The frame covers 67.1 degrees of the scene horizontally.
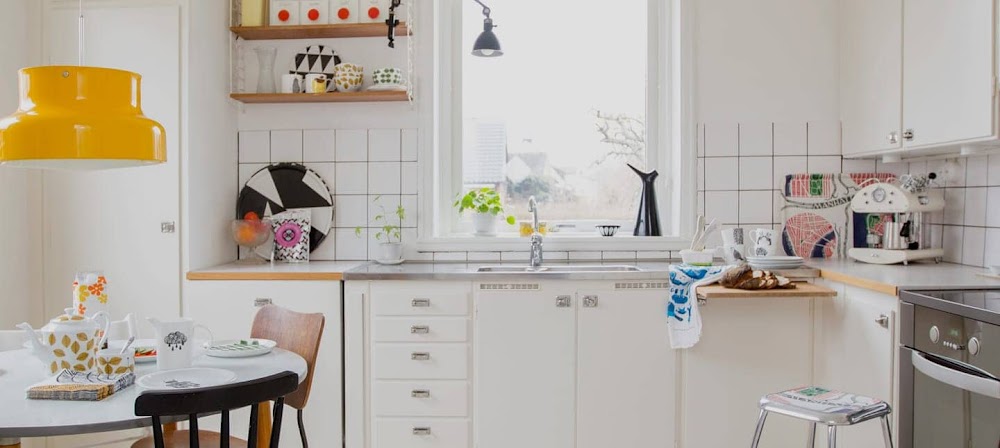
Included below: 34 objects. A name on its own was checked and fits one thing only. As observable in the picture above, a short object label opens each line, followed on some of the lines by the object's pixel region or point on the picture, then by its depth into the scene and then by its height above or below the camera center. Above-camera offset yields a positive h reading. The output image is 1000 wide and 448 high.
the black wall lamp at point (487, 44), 3.38 +0.74
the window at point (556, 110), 3.62 +0.48
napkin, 1.58 -0.39
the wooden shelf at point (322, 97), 3.29 +0.49
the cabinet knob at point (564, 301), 2.91 -0.35
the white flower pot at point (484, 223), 3.47 -0.06
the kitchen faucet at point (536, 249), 3.25 -0.17
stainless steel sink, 3.05 -0.24
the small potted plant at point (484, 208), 3.46 +0.01
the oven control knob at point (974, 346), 1.87 -0.33
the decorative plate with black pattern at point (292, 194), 3.47 +0.07
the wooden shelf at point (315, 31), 3.34 +0.80
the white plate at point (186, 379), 1.65 -0.38
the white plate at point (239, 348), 1.94 -0.37
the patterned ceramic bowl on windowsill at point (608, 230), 3.47 -0.09
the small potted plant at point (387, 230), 3.31 -0.09
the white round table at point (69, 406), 1.41 -0.41
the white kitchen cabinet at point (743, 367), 2.92 -0.60
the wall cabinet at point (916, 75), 2.38 +0.50
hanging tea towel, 2.83 -0.34
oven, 1.83 -0.41
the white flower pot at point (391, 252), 3.29 -0.19
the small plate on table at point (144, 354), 1.92 -0.38
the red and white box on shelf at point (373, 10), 3.39 +0.89
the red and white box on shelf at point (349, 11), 3.41 +0.89
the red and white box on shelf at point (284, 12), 3.41 +0.89
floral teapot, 1.72 -0.31
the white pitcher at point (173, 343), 1.77 -0.32
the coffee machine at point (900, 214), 2.93 -0.01
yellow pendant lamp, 1.45 +0.17
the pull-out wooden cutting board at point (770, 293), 2.62 -0.28
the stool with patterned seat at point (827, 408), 1.81 -0.48
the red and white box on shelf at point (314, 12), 3.39 +0.88
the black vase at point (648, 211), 3.45 +0.00
